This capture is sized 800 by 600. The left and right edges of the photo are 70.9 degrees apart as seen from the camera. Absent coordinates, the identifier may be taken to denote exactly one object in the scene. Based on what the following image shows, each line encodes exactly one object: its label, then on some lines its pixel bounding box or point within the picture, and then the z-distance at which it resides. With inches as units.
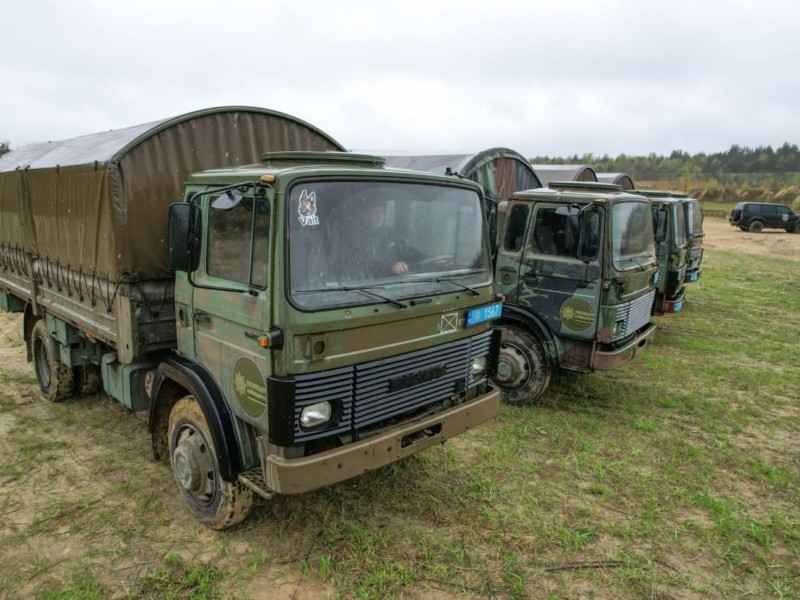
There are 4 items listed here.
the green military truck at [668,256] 356.5
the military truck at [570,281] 221.8
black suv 1138.7
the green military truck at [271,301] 119.6
